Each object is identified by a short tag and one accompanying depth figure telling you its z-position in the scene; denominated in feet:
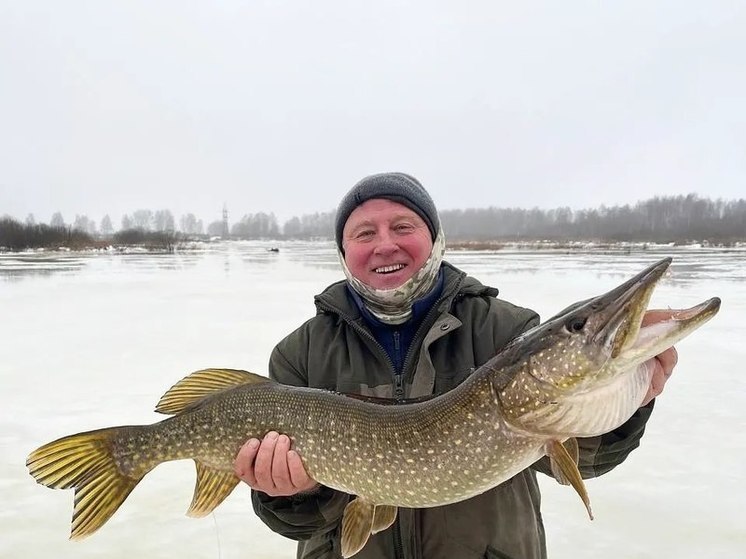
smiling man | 5.34
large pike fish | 4.43
